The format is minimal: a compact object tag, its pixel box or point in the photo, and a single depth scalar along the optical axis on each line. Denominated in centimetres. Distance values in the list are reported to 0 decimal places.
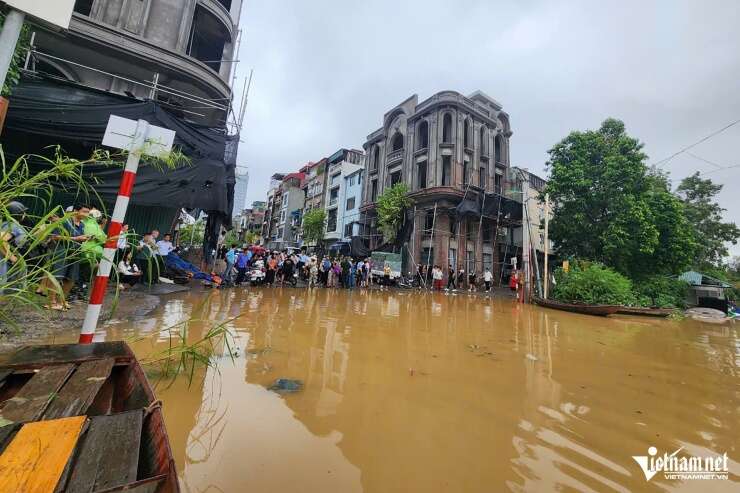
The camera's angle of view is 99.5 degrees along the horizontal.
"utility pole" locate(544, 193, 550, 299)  1466
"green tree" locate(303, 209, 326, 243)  3331
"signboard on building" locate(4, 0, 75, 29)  202
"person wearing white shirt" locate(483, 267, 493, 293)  1991
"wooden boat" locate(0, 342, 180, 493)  90
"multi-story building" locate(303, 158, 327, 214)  3694
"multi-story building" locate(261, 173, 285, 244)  4897
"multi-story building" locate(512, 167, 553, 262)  2719
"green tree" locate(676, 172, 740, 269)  2339
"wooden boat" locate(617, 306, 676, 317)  1153
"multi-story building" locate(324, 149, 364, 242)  3203
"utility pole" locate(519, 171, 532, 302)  1464
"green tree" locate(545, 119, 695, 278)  1688
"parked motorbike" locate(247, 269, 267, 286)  1277
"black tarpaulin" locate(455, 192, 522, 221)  2125
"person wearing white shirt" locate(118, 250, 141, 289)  694
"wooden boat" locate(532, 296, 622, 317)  1032
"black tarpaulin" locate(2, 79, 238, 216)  704
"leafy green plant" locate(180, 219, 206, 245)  4448
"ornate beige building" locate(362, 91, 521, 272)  2234
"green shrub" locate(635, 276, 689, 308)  1622
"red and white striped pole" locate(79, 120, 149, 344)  249
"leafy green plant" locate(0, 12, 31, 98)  600
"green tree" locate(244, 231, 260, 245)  5012
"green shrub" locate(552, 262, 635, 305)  1191
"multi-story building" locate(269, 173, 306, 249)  4238
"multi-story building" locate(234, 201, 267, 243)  5819
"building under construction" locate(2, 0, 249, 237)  727
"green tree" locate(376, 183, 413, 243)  2341
